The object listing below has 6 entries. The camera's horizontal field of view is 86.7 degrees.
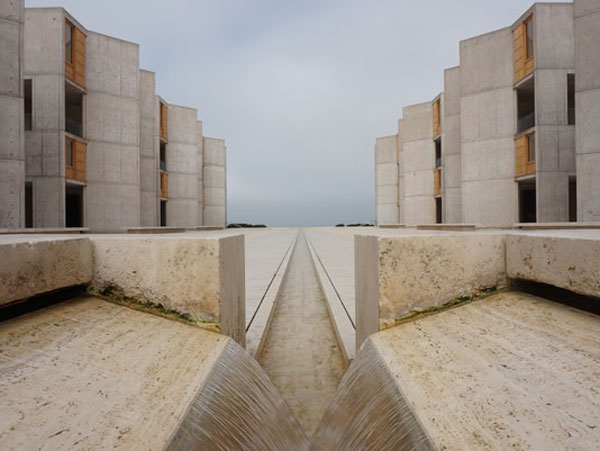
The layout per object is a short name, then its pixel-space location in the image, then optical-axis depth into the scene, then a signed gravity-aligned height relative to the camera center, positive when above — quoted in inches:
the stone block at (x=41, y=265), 73.6 -10.0
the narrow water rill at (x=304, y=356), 126.2 -67.3
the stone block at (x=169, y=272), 98.6 -14.3
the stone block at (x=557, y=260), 72.7 -9.7
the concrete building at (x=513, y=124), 567.8 +205.7
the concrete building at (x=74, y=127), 423.5 +191.3
